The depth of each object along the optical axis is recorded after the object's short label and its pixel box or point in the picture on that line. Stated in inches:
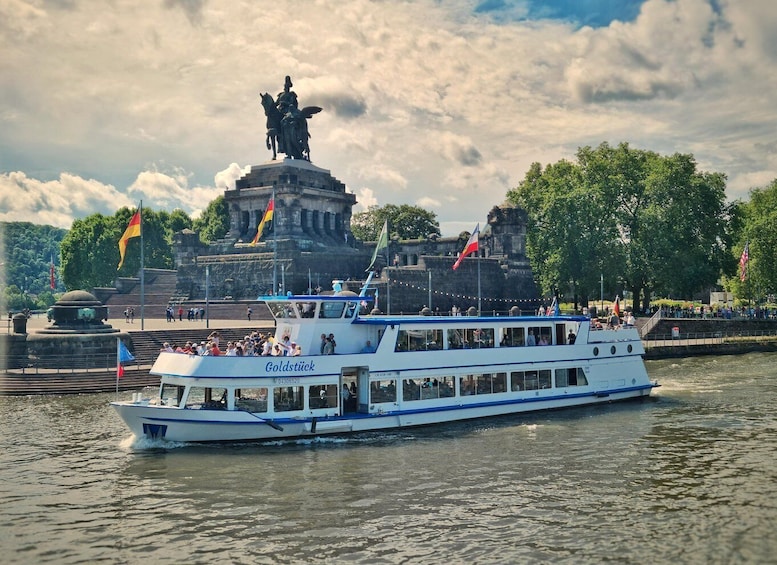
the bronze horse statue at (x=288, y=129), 2977.4
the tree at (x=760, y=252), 2871.6
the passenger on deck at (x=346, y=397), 1123.9
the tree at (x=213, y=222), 4128.9
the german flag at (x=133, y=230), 1909.4
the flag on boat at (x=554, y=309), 1445.6
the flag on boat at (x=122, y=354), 1109.1
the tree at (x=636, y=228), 2824.8
